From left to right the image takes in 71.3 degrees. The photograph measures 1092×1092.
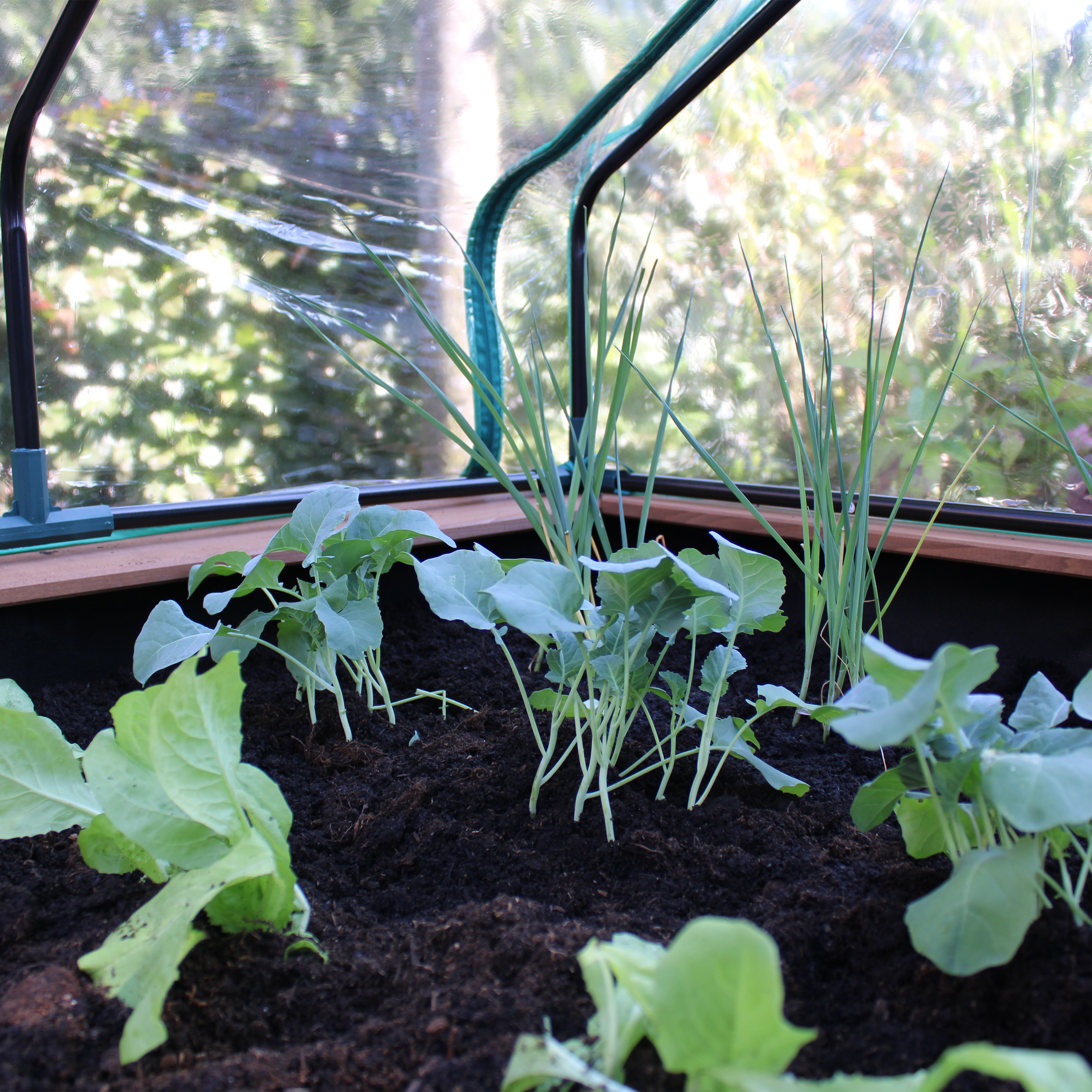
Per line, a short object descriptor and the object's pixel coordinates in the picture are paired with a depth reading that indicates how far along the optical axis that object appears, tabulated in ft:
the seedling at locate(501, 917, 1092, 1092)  1.10
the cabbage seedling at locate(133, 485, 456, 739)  2.69
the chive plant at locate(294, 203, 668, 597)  2.39
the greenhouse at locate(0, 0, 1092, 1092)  1.56
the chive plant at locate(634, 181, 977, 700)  2.64
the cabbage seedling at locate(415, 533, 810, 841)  2.20
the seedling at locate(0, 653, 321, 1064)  1.62
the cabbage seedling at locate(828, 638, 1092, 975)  1.39
